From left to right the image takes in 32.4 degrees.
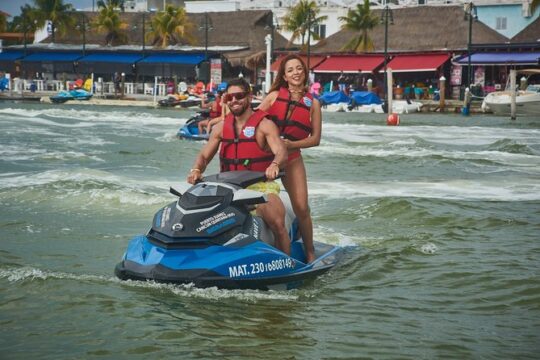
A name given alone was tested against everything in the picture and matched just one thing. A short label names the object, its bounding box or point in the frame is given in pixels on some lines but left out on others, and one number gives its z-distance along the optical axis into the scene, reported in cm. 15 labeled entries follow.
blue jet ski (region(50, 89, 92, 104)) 5334
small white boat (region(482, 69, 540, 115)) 4478
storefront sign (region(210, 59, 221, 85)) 5041
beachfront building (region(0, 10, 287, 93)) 6247
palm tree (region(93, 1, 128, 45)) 7050
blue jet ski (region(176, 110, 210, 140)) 2611
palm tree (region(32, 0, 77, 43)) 7688
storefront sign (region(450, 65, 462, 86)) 5556
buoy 3812
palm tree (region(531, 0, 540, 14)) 5158
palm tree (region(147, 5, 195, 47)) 6694
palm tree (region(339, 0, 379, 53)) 6028
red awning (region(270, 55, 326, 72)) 6014
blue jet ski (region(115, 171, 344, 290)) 716
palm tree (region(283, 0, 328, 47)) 6538
